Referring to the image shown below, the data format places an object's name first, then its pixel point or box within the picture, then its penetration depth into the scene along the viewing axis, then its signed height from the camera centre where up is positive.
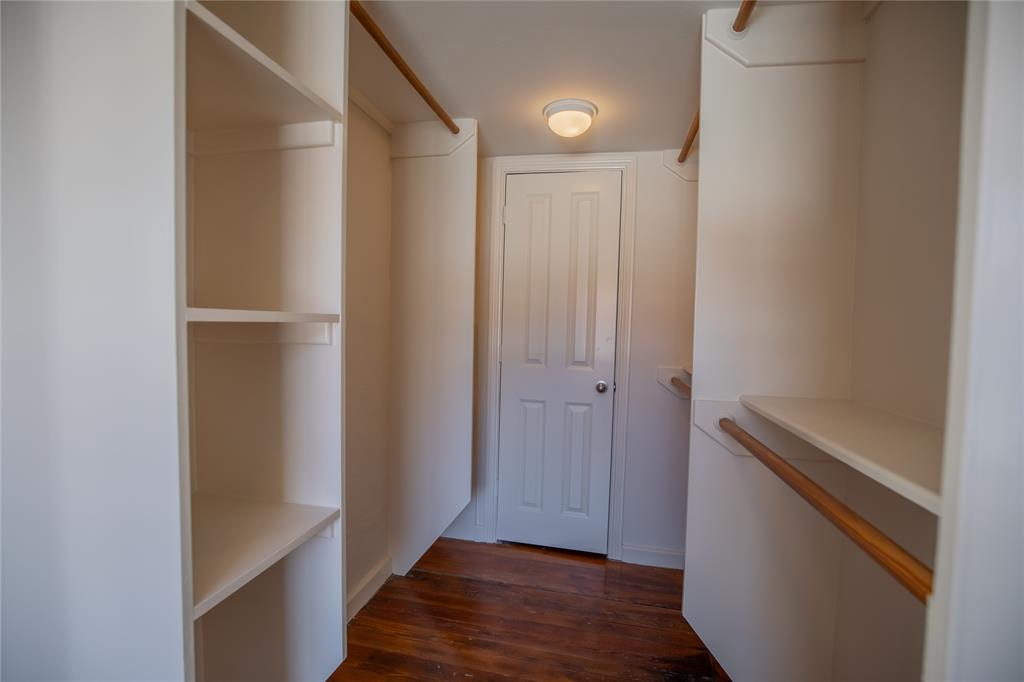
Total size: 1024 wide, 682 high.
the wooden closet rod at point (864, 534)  0.53 -0.31
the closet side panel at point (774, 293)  1.14 +0.11
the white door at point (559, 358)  2.27 -0.19
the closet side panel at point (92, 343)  0.61 -0.04
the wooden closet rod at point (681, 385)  1.96 -0.29
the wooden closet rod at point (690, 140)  1.54 +0.79
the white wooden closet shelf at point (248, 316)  0.65 +0.00
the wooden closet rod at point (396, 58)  1.14 +0.86
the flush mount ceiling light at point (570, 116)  1.69 +0.87
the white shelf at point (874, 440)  0.56 -0.20
